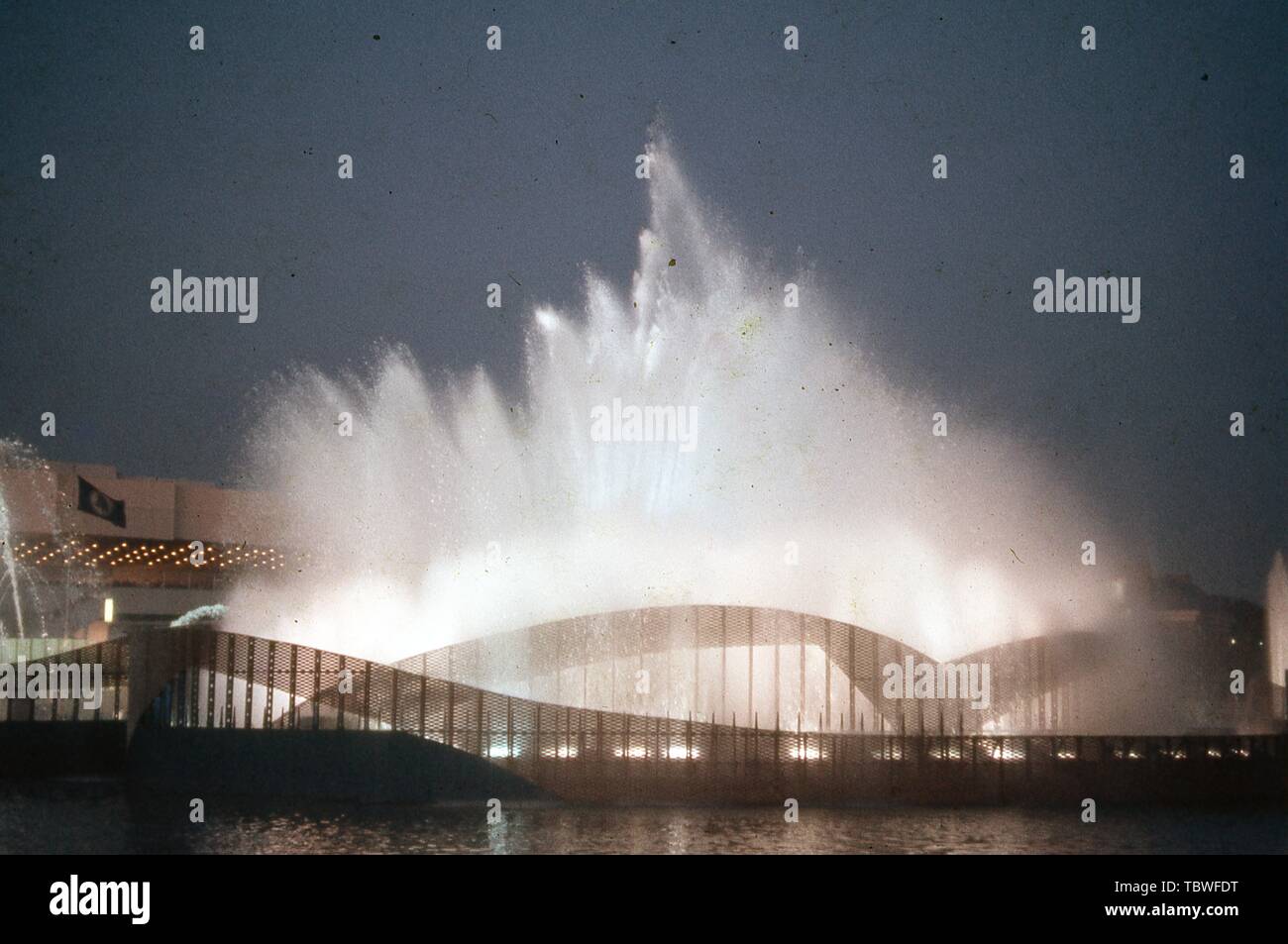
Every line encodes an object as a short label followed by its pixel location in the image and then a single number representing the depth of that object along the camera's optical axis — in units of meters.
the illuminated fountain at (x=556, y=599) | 51.56
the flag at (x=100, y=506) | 87.50
